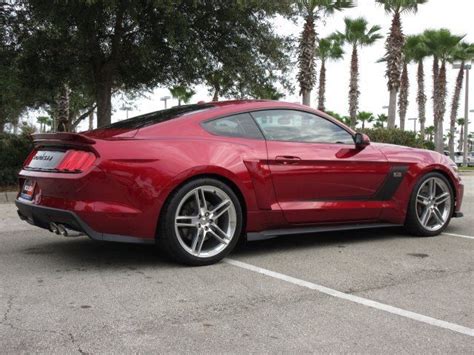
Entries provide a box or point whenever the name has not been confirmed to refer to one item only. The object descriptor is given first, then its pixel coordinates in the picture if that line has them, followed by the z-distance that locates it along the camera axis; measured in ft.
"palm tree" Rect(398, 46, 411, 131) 131.44
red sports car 14.02
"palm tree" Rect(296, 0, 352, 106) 77.97
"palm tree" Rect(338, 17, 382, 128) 108.37
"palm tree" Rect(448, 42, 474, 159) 120.16
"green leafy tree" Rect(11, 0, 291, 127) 36.22
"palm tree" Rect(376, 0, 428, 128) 91.86
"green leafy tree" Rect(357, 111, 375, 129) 272.92
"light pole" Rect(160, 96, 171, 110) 94.47
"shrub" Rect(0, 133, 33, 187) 36.24
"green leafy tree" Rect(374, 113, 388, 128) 297.33
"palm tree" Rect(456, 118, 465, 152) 308.42
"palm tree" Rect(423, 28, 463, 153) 116.88
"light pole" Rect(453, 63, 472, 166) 99.33
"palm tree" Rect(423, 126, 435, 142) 314.63
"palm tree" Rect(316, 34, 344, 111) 119.96
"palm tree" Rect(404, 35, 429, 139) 120.98
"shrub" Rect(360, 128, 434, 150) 68.55
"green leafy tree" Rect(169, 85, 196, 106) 144.64
